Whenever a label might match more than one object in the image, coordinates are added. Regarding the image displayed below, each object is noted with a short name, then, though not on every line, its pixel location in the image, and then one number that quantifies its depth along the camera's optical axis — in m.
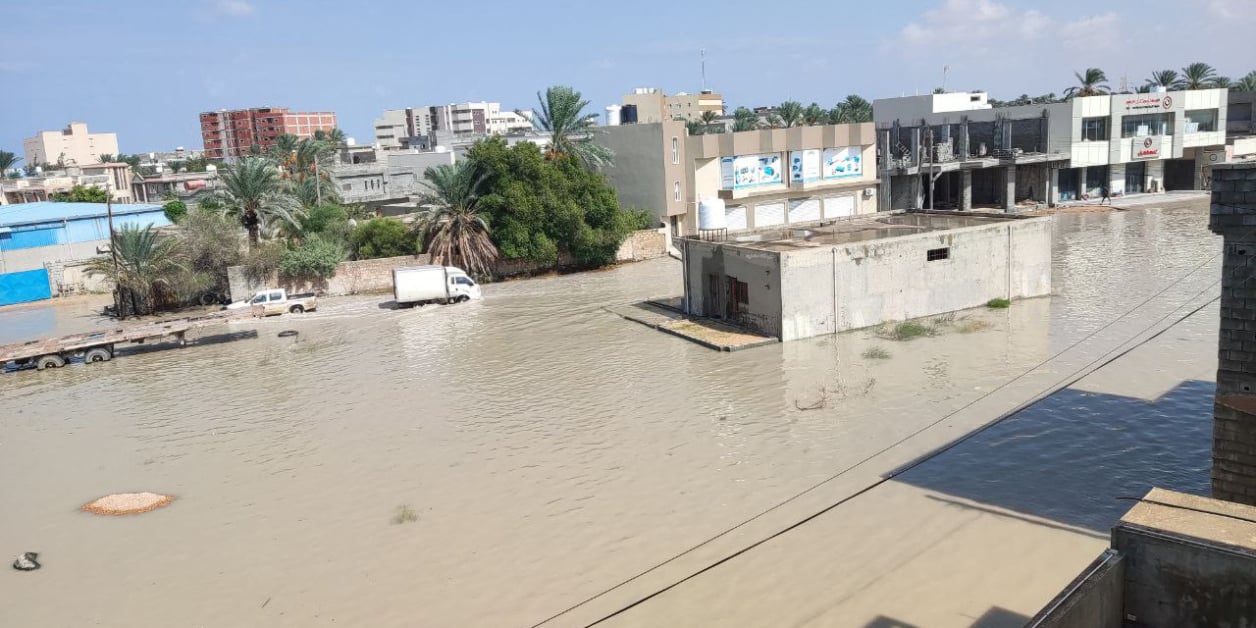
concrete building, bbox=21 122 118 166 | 172.25
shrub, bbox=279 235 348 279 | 41.34
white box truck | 37.75
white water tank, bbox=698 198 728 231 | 32.69
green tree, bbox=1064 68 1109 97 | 69.44
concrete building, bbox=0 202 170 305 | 44.69
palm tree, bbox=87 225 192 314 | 38.59
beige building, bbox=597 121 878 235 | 48.62
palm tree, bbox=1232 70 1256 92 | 92.00
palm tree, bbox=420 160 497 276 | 43.97
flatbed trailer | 30.08
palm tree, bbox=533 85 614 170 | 48.34
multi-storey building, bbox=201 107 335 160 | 185.62
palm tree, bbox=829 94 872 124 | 97.13
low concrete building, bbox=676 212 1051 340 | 27.55
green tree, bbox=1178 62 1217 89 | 77.69
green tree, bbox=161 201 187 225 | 62.16
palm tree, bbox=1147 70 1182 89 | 79.94
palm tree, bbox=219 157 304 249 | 41.62
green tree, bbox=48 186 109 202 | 69.94
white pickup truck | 37.91
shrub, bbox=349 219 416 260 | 45.12
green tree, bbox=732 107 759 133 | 106.24
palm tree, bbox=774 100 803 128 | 92.06
